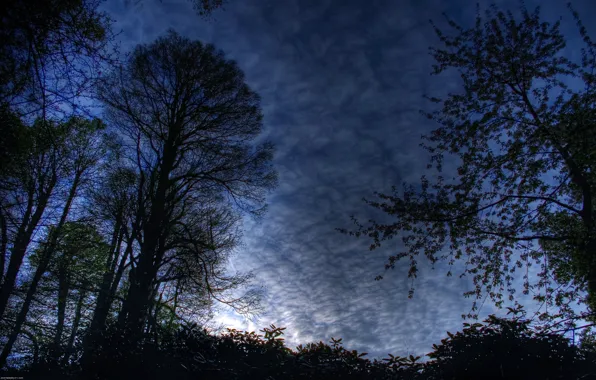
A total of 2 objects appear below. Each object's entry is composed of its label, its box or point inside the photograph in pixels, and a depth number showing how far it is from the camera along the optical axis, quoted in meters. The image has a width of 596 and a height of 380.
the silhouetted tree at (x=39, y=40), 3.66
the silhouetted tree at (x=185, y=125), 9.52
